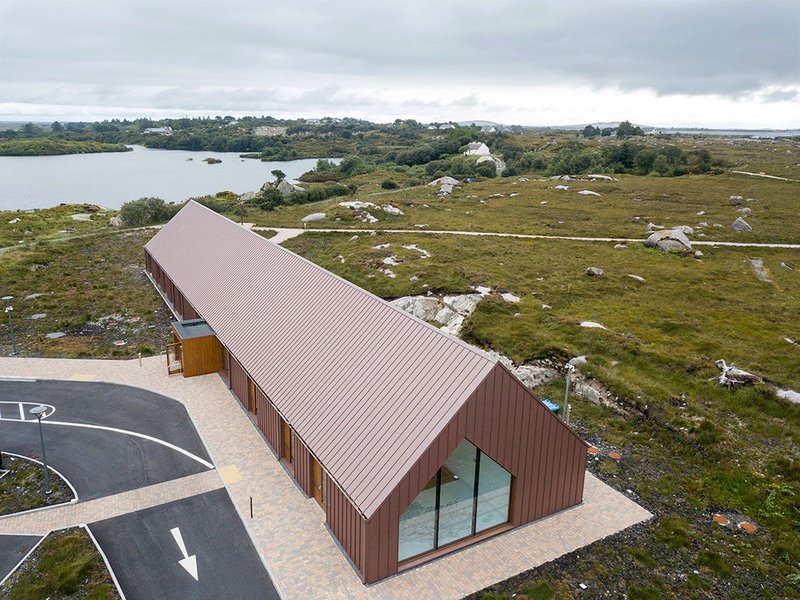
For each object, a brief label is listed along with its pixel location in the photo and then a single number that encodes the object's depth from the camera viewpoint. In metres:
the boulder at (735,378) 23.76
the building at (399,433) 14.30
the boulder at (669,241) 46.38
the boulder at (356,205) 68.31
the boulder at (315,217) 65.69
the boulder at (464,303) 33.34
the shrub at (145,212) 69.56
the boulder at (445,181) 91.14
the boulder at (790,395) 22.62
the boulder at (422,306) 34.31
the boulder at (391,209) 66.33
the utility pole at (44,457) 18.28
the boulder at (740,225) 53.41
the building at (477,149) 134.25
